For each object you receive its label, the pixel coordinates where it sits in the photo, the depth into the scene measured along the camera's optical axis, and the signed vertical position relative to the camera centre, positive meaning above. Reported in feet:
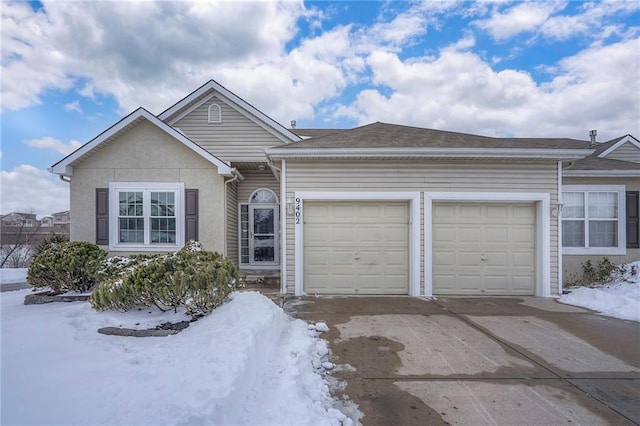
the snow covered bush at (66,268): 18.63 -3.25
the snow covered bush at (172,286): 14.32 -3.39
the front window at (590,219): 29.19 -0.46
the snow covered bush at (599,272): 27.17 -5.25
